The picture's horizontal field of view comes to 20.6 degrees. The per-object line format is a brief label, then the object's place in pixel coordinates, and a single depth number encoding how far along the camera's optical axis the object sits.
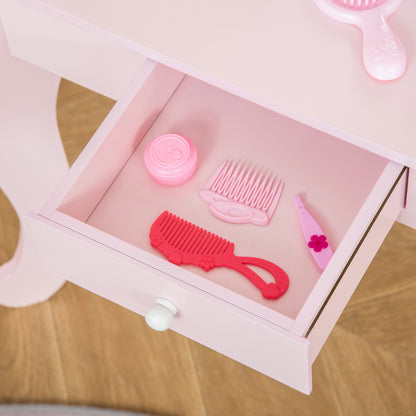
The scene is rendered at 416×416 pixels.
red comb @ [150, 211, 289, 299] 0.98
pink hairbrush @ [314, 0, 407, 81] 0.87
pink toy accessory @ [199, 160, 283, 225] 1.01
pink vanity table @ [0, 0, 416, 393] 0.88
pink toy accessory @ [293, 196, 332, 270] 0.98
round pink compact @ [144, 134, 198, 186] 1.01
